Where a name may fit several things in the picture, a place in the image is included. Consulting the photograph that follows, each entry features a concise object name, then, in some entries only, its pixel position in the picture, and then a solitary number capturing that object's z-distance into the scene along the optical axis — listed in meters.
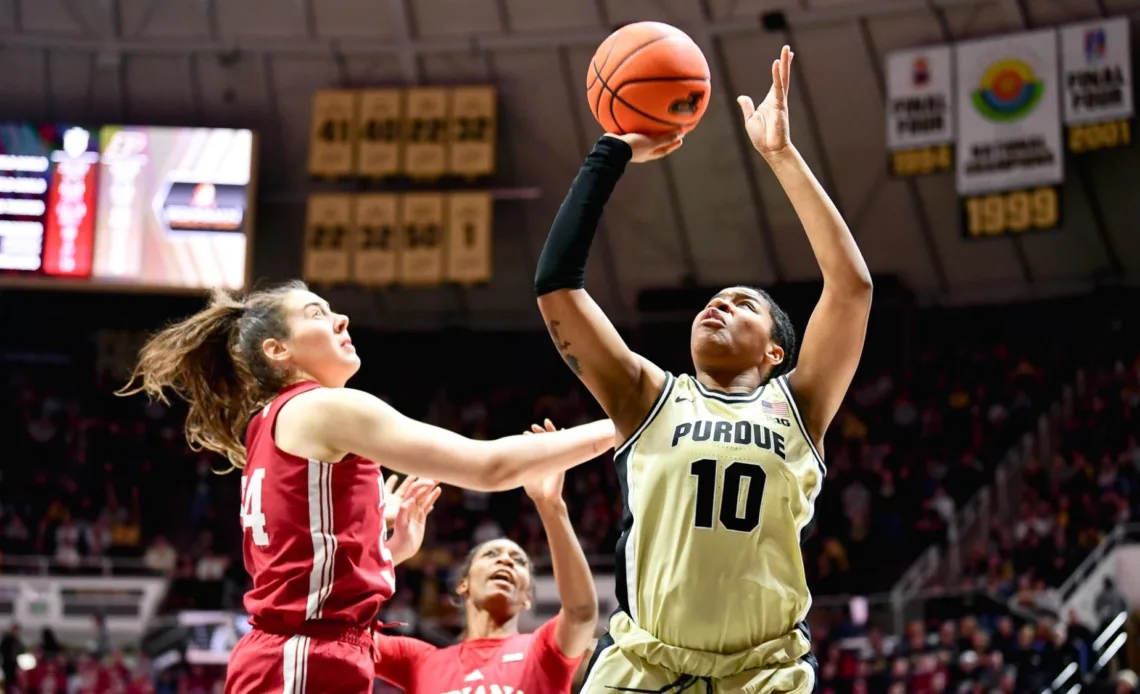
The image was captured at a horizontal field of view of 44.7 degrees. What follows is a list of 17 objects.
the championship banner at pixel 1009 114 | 16.56
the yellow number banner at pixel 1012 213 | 16.42
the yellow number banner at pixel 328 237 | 19.64
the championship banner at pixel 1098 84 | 16.16
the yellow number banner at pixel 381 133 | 19.80
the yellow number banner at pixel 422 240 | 19.44
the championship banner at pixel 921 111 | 17.11
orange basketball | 3.86
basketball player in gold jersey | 3.32
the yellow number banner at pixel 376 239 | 19.58
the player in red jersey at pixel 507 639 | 4.86
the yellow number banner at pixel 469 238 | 19.25
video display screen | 18.83
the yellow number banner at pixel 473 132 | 19.58
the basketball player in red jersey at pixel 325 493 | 3.55
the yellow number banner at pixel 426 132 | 19.69
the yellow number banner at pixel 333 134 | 19.80
